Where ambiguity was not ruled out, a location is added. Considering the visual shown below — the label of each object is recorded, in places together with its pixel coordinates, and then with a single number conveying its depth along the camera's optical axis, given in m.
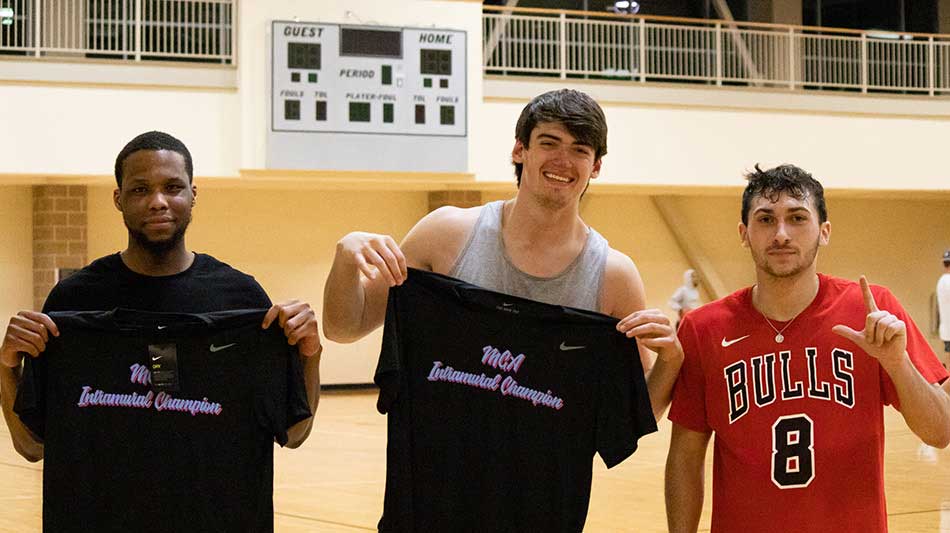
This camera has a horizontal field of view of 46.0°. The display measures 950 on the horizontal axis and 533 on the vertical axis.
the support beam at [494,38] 17.27
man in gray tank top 3.85
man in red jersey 3.78
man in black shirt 3.89
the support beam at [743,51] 18.72
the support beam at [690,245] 20.69
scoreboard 15.72
